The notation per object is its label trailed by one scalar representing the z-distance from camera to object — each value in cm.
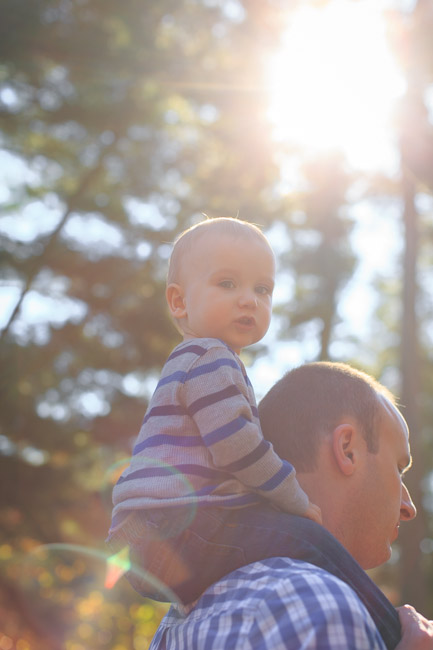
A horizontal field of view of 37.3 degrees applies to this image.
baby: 168
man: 133
